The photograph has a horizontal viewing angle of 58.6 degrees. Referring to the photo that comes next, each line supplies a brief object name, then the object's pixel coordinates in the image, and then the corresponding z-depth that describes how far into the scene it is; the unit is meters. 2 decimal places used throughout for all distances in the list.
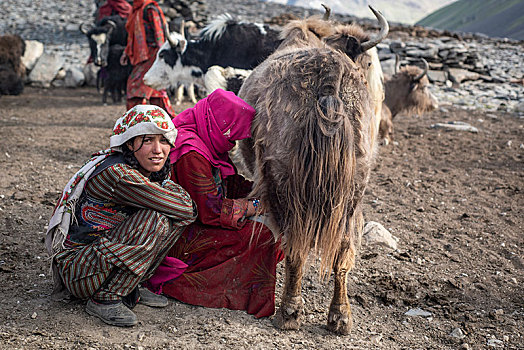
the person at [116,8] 9.83
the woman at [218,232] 2.56
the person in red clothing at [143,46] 6.52
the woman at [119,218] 2.31
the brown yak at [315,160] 2.16
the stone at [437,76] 11.27
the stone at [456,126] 7.23
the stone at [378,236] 3.54
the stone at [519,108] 8.59
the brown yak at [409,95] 7.52
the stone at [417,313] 2.73
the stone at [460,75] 11.46
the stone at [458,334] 2.53
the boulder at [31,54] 10.08
